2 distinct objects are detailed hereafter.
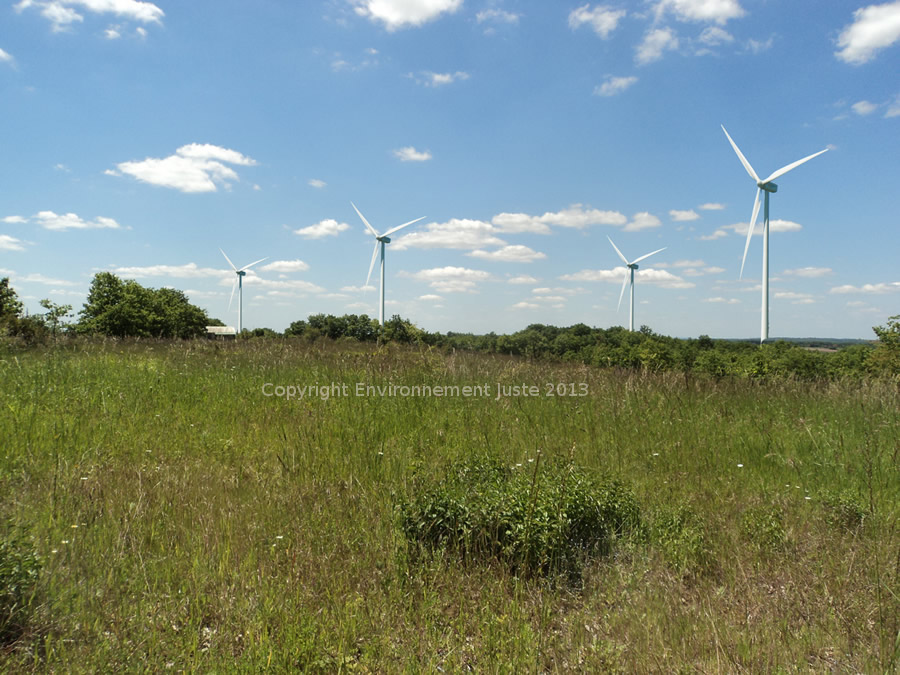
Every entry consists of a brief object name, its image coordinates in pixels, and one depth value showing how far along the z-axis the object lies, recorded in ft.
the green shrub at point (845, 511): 12.06
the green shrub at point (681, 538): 10.23
